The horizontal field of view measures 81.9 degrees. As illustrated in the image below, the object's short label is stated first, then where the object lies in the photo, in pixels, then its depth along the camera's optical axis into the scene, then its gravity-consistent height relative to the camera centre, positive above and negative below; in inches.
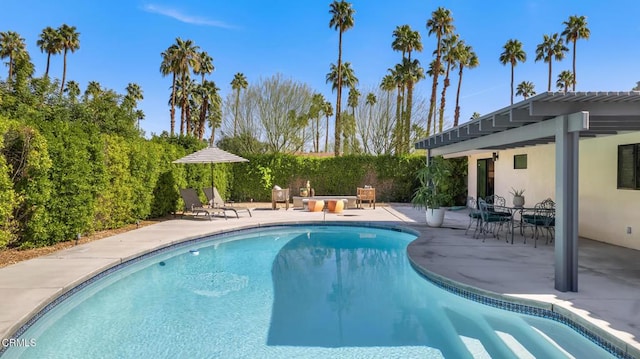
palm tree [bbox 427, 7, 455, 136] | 952.3 +423.8
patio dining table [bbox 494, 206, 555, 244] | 321.2 -17.0
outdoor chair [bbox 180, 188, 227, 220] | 481.4 -24.7
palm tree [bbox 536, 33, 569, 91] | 1264.0 +492.6
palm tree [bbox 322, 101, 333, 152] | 1338.8 +331.7
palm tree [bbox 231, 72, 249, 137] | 1339.8 +377.7
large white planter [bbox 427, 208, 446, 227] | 419.2 -32.3
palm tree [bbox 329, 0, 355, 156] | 954.7 +439.8
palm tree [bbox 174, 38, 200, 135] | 1024.9 +349.7
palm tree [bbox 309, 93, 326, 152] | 1029.2 +217.7
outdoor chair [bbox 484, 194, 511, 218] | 341.0 -19.1
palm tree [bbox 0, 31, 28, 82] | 1064.2 +391.1
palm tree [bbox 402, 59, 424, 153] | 949.2 +277.6
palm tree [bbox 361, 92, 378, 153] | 1031.0 +190.3
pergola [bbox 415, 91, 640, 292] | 176.6 +31.9
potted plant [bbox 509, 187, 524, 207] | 363.9 -11.3
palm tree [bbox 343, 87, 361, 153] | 1103.6 +189.4
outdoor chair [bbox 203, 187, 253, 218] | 517.3 -21.9
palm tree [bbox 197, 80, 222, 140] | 1225.4 +291.1
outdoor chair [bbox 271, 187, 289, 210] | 635.5 -19.3
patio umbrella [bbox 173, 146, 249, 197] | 485.1 +36.6
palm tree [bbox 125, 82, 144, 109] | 1529.3 +381.9
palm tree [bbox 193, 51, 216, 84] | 1187.9 +387.5
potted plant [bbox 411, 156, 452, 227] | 421.4 -4.0
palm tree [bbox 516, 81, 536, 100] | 1524.4 +422.8
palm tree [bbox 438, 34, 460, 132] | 1056.2 +387.5
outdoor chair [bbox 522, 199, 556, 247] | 308.2 -24.7
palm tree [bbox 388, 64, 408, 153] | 987.3 +217.9
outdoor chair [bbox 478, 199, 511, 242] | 336.1 -25.4
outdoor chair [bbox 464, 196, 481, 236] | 359.6 -27.8
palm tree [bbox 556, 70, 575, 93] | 1360.7 +414.7
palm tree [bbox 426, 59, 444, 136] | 979.9 +339.2
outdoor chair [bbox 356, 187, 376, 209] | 647.1 -15.0
